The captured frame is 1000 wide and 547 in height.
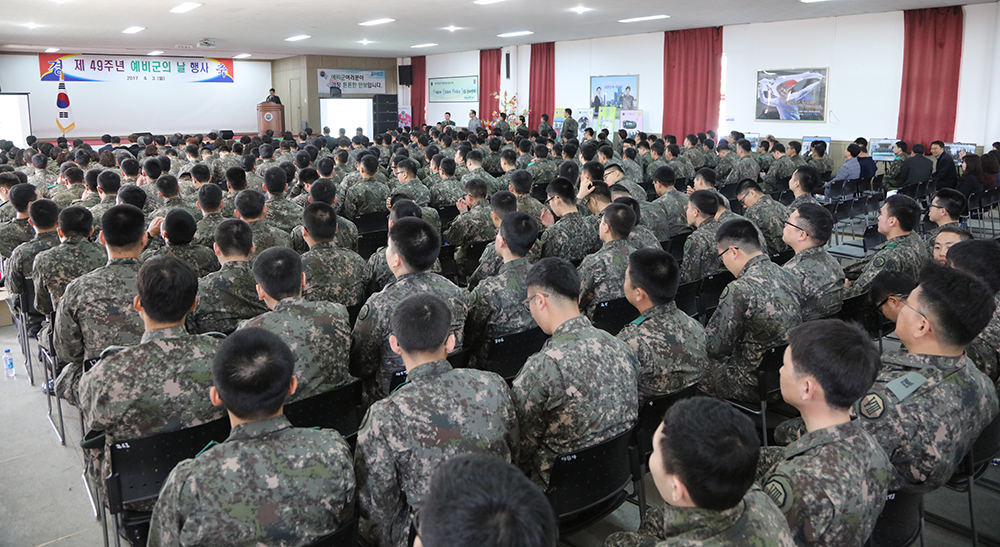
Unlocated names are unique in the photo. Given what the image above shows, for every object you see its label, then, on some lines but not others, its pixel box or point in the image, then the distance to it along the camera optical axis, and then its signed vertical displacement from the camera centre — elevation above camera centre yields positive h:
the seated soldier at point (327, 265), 4.05 -0.65
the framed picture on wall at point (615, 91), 16.73 +1.73
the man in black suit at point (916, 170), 10.16 -0.17
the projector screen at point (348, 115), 22.97 +1.55
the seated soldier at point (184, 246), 4.05 -0.56
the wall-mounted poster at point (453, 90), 21.14 +2.27
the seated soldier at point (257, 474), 1.75 -0.84
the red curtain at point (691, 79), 14.98 +1.83
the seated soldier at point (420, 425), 2.04 -0.82
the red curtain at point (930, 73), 11.56 +1.52
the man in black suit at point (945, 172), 9.75 -0.20
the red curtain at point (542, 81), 18.52 +2.18
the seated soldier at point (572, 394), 2.40 -0.85
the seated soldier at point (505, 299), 3.57 -0.74
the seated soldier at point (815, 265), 3.96 -0.64
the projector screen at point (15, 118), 17.44 +1.09
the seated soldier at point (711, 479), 1.47 -0.71
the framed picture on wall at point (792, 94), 13.36 +1.32
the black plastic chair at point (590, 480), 2.24 -1.12
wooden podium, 21.20 +1.36
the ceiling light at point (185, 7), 10.70 +2.50
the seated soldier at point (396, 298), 3.16 -0.68
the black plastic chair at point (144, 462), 2.22 -1.03
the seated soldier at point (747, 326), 3.43 -0.86
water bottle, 4.70 -1.44
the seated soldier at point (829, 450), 1.80 -0.83
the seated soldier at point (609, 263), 4.11 -0.64
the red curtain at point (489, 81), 20.19 +2.39
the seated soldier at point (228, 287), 3.61 -0.69
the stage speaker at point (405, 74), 22.98 +2.91
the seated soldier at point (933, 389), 2.36 -0.83
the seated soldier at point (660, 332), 2.90 -0.76
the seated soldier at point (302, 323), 2.79 -0.69
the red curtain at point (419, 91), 22.92 +2.36
